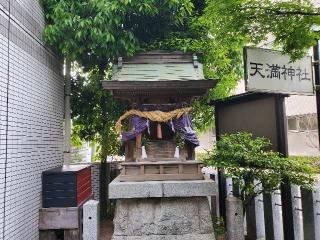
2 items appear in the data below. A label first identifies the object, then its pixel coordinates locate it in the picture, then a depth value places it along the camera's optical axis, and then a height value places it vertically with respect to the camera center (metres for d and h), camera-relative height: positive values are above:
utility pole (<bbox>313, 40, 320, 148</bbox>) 5.22 +1.29
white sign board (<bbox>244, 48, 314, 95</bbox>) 5.39 +1.21
